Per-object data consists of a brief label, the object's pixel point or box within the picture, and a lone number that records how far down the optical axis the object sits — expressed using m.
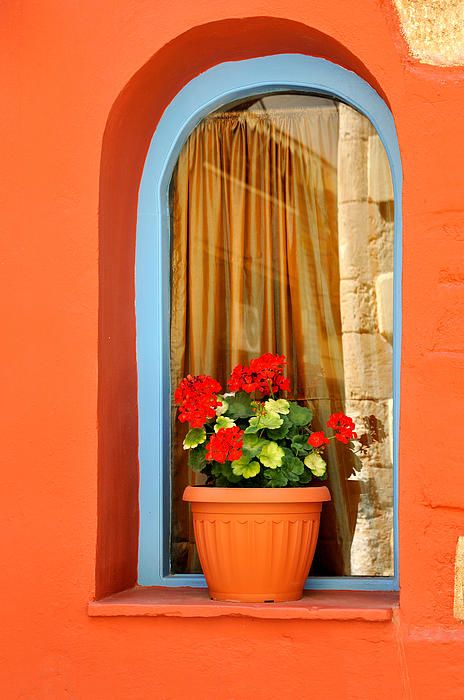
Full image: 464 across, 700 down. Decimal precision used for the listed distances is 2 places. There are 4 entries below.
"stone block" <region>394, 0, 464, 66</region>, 3.28
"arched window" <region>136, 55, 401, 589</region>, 3.69
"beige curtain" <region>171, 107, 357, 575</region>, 3.75
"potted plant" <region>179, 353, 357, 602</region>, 3.33
